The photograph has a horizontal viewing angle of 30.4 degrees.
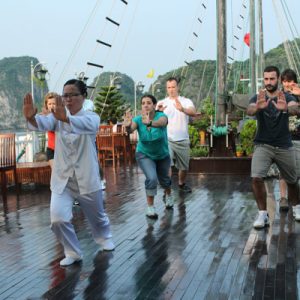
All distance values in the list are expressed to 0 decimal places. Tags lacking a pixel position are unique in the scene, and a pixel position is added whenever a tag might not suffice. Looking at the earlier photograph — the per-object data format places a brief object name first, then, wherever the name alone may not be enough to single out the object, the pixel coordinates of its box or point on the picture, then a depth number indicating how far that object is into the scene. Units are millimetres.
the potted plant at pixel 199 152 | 11141
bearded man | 5445
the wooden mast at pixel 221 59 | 11367
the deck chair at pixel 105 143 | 13517
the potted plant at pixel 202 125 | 13109
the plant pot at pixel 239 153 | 11242
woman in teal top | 6305
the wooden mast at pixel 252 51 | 17172
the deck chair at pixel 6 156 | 8500
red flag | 26958
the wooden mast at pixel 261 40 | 20766
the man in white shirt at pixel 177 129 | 7953
